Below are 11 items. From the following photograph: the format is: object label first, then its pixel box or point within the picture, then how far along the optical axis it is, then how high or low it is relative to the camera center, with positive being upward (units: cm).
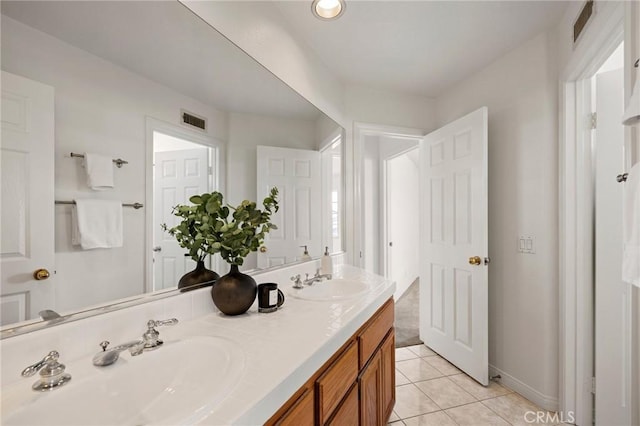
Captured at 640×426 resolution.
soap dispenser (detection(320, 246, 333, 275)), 182 -35
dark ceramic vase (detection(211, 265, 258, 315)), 102 -30
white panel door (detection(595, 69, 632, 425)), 140 -31
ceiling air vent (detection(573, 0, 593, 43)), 138 +100
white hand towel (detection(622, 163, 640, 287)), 78 -5
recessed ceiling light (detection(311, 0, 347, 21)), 154 +114
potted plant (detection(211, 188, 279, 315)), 103 -14
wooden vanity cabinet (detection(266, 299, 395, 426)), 75 -61
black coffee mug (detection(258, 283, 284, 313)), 110 -34
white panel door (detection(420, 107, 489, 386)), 206 -25
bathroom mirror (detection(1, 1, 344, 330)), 67 +31
